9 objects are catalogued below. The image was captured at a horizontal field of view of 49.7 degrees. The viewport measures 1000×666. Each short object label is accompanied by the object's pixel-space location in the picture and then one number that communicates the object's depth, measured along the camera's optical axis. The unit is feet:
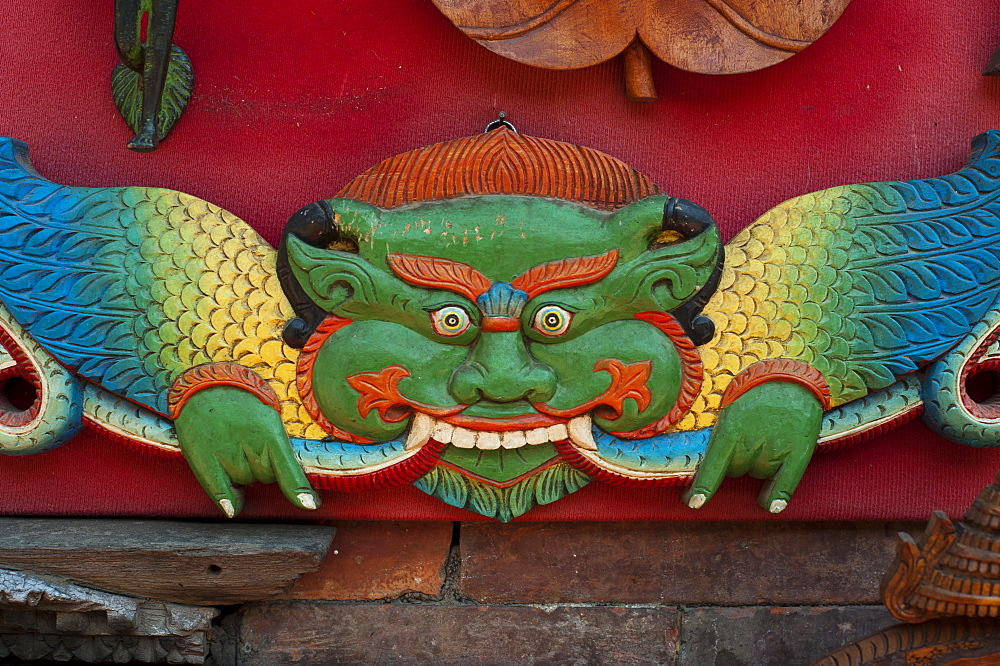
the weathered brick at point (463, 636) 6.72
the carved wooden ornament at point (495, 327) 6.12
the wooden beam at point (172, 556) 6.17
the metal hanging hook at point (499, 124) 6.59
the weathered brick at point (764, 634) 6.76
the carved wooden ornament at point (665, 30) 6.52
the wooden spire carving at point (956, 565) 5.48
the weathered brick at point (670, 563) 6.78
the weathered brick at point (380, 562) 6.81
